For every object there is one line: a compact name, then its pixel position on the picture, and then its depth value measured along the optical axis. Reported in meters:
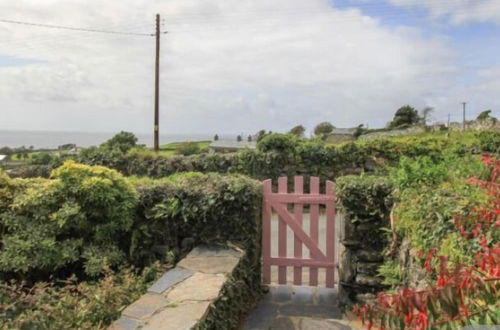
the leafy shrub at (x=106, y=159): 10.75
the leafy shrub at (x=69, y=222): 3.87
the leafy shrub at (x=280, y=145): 10.01
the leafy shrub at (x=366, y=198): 4.06
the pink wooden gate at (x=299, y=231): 4.61
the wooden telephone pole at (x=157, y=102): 15.19
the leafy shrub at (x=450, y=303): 1.09
